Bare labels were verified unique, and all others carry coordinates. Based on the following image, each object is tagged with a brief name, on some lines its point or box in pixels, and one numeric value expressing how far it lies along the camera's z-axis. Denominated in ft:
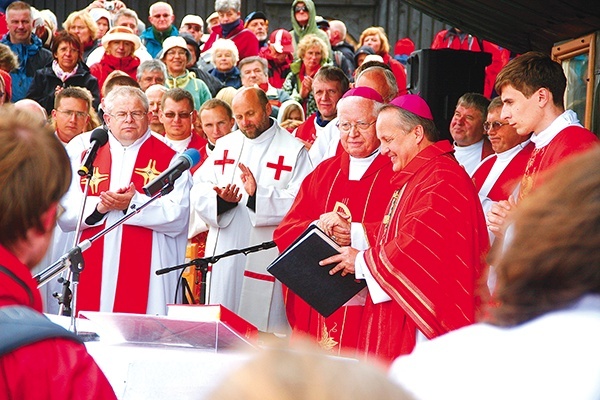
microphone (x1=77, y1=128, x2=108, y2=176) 35.55
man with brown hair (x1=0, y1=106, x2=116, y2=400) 14.24
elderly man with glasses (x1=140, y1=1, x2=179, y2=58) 88.38
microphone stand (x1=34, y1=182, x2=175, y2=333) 27.73
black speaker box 56.65
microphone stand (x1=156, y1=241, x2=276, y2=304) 40.70
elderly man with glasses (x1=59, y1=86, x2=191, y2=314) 47.96
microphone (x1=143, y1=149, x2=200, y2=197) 36.17
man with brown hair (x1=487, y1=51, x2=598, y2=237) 34.09
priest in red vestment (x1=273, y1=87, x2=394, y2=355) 41.55
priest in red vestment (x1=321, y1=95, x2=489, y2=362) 32.86
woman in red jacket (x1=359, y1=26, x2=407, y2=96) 86.07
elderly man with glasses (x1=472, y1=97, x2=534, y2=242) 43.57
